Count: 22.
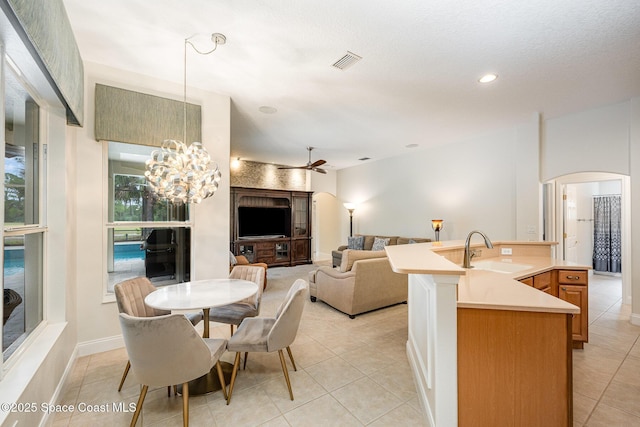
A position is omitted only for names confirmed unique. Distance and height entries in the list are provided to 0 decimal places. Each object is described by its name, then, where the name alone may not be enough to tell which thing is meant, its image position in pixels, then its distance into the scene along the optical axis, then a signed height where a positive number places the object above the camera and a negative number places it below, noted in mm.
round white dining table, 1997 -653
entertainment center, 7086 -328
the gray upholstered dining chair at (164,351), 1577 -819
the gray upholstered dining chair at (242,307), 2674 -940
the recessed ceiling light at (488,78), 2920 +1452
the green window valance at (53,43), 1231 +911
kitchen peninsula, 1513 -794
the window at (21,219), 1676 -38
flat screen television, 7238 -232
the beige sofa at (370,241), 6101 -657
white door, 5407 -197
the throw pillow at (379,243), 6444 -699
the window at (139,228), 2926 -163
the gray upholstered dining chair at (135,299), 2107 -691
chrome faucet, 2521 -399
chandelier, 2256 +343
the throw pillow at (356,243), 7161 -765
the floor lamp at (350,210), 7789 +96
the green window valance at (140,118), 2750 +1015
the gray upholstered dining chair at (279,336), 2049 -950
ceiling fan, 5364 +962
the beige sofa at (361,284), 3682 -983
